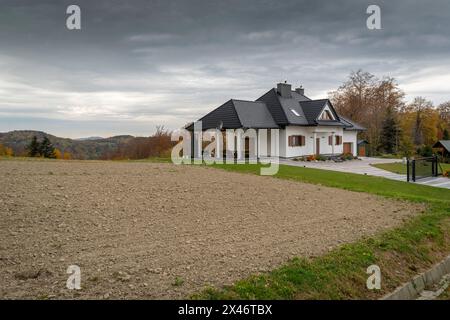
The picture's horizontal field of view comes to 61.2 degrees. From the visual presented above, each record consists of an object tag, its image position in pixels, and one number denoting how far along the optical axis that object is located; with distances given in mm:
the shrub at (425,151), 45612
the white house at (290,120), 30828
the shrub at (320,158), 31734
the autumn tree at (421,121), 65875
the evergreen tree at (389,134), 52156
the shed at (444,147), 47044
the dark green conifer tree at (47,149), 28703
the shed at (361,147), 45938
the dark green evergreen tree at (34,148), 27956
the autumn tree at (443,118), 71875
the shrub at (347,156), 34756
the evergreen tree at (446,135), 63688
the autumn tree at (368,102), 55531
